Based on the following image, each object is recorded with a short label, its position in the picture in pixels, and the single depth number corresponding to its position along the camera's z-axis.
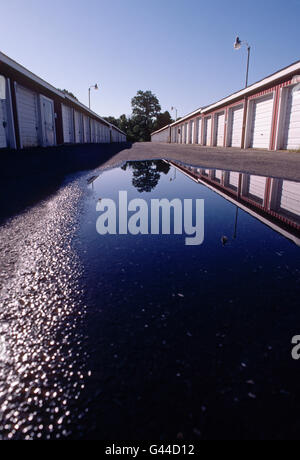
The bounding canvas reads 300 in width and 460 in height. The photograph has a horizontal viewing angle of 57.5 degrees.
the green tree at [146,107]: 98.94
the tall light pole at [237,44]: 21.47
